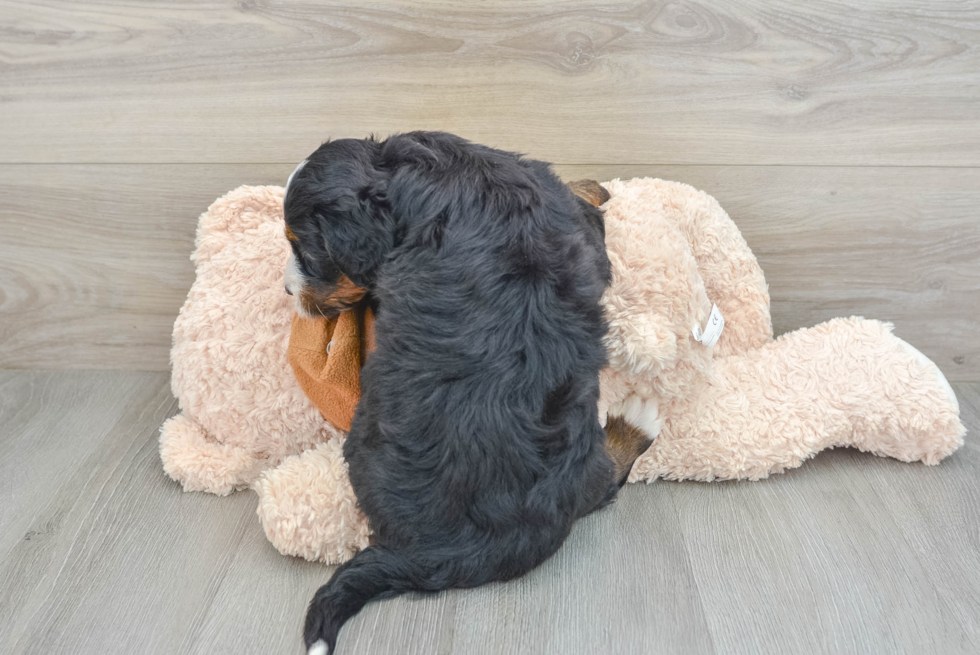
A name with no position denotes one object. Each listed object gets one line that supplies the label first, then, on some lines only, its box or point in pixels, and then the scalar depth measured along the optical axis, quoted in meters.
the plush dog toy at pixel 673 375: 1.09
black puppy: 0.84
